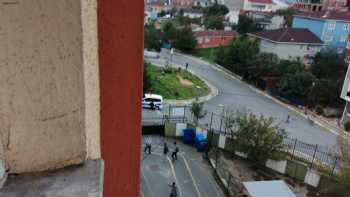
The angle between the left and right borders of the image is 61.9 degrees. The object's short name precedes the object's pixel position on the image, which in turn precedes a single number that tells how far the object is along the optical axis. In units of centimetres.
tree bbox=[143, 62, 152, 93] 2245
